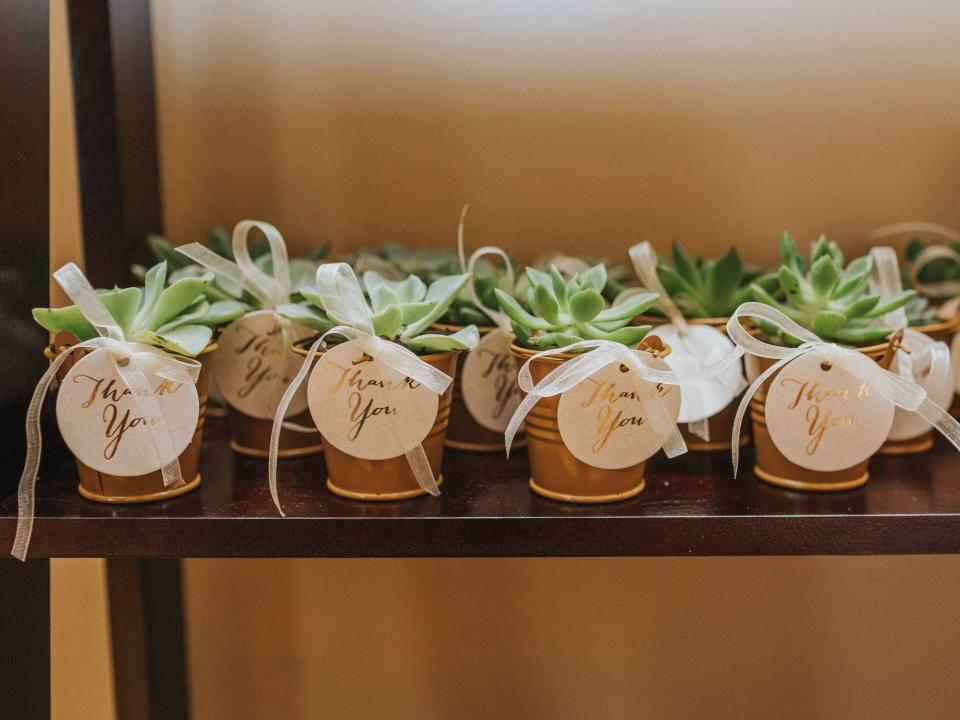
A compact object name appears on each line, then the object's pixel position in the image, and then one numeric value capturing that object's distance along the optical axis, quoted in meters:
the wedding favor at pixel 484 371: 0.72
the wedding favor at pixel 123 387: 0.60
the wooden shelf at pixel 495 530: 0.59
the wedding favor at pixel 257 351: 0.71
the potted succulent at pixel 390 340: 0.60
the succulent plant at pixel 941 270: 0.82
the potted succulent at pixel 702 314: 0.70
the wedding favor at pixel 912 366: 0.69
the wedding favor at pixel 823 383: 0.61
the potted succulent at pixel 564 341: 0.61
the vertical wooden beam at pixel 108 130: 0.77
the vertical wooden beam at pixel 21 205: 0.62
